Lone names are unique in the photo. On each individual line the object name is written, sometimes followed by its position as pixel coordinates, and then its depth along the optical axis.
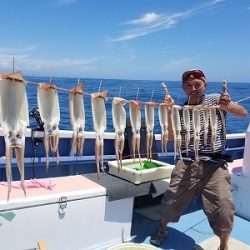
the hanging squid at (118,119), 2.98
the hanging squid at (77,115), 2.63
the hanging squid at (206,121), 4.00
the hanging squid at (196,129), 3.90
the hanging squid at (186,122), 3.84
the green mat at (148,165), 4.75
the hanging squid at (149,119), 3.31
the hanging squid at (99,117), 2.81
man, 3.92
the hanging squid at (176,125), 3.70
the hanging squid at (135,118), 3.12
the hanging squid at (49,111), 2.49
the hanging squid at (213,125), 4.02
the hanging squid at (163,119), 3.50
